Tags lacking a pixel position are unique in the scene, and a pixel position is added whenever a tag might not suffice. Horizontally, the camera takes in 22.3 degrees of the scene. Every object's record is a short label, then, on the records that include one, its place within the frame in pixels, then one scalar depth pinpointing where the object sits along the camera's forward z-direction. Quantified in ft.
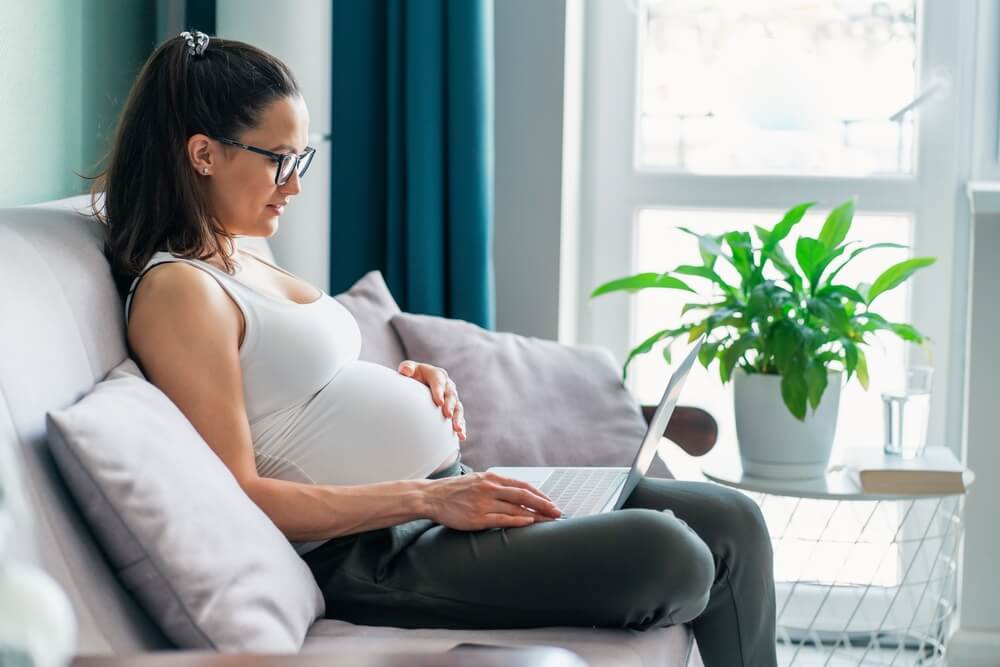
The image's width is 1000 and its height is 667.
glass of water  11.31
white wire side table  12.67
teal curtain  12.00
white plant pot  11.26
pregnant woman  9.07
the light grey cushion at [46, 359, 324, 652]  8.41
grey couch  8.32
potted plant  11.09
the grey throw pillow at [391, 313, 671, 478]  10.84
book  10.94
